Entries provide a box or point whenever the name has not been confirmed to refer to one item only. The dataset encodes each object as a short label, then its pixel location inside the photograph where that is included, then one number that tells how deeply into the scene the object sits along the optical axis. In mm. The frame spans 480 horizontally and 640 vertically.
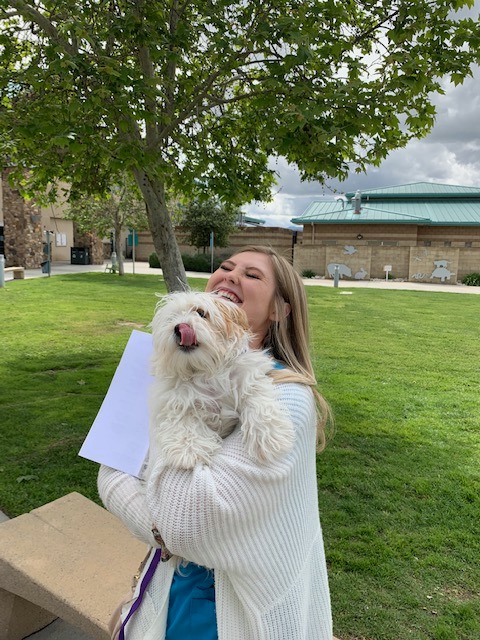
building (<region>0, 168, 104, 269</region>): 29203
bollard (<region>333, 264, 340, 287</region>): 26969
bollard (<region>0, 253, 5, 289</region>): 19444
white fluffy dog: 1232
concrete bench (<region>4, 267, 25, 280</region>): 23897
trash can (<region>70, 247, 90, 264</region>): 37900
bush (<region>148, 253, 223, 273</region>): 36188
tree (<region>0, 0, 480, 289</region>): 4281
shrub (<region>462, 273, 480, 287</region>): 32281
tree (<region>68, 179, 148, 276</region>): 24312
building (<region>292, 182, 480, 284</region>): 33531
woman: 1199
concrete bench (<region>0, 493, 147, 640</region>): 2451
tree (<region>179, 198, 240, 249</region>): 35688
